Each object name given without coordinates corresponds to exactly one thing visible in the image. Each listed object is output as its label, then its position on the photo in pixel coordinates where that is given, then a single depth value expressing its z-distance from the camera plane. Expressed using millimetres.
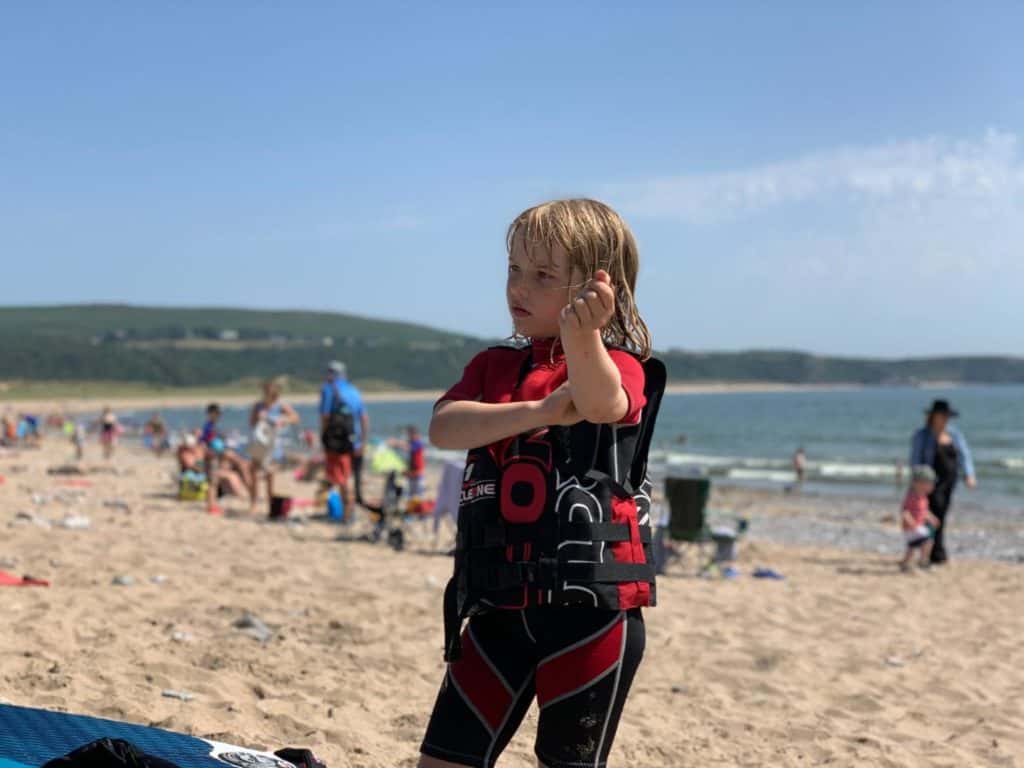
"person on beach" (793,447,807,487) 29491
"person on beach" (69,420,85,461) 23562
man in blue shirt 11148
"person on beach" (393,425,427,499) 13047
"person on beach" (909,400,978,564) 10461
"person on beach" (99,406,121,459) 24773
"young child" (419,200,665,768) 1936
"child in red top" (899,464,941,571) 10312
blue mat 2729
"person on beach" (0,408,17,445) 28047
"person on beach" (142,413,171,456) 31422
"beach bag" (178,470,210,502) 13836
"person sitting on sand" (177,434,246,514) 13187
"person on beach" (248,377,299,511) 12398
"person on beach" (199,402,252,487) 13445
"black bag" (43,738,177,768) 2297
